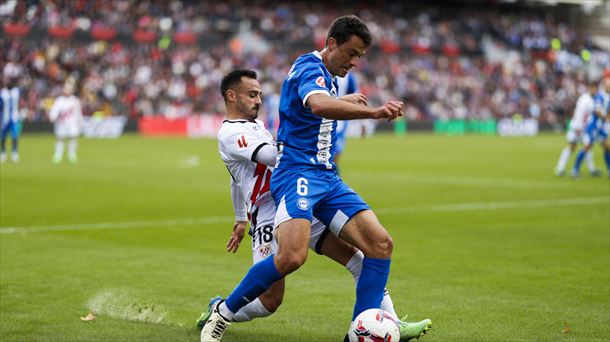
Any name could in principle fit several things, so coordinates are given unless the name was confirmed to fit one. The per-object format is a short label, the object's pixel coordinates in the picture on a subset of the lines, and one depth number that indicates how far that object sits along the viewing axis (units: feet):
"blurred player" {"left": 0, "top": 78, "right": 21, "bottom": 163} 91.66
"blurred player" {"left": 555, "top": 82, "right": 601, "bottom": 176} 76.18
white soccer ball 19.31
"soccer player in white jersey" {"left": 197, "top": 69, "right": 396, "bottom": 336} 21.38
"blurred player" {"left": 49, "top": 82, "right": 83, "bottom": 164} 92.48
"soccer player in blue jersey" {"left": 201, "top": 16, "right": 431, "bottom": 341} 19.70
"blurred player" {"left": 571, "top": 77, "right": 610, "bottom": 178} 74.33
